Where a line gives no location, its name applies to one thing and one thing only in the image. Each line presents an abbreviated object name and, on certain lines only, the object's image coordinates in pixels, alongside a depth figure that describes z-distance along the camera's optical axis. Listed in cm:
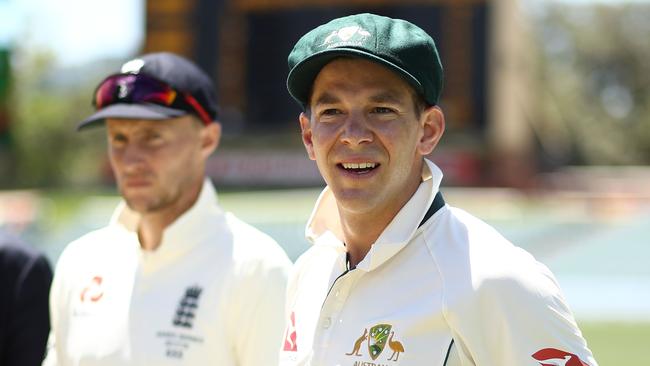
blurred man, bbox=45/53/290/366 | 510
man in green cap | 359
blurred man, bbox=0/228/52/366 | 530
